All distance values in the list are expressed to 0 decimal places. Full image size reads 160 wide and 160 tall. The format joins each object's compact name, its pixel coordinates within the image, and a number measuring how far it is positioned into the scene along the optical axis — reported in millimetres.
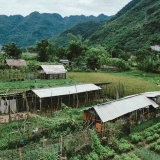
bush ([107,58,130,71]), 48219
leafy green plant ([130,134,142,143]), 16000
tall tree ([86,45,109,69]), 45312
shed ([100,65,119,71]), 48388
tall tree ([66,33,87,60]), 51562
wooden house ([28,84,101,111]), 21438
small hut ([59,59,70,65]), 50044
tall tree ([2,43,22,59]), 49122
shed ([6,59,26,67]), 37950
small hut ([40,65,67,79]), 35506
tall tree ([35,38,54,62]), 49938
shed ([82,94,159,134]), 17047
